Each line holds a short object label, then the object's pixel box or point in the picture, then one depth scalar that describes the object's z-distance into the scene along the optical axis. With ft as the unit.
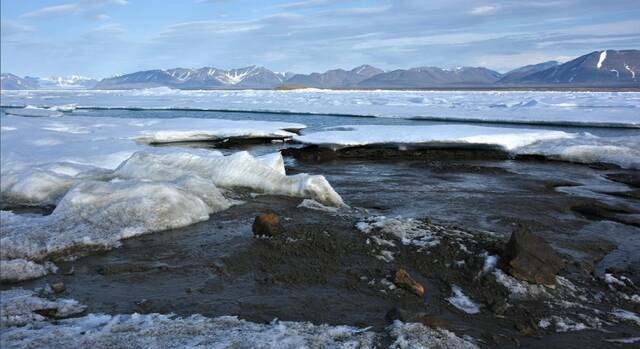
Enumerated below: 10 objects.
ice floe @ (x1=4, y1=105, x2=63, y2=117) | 87.86
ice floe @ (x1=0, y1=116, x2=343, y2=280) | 18.34
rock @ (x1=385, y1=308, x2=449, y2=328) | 12.41
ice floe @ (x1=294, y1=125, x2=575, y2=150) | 44.21
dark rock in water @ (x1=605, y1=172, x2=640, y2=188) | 32.08
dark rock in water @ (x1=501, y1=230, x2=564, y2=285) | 15.44
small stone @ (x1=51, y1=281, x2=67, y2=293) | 14.43
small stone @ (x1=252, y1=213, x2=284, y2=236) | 19.12
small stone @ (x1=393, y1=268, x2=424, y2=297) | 14.78
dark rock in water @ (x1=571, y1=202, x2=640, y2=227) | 23.50
